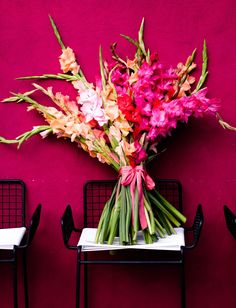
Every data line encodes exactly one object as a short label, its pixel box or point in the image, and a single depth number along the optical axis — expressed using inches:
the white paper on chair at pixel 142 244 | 105.8
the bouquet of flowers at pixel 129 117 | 109.4
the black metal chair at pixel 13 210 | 123.3
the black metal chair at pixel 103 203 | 123.7
